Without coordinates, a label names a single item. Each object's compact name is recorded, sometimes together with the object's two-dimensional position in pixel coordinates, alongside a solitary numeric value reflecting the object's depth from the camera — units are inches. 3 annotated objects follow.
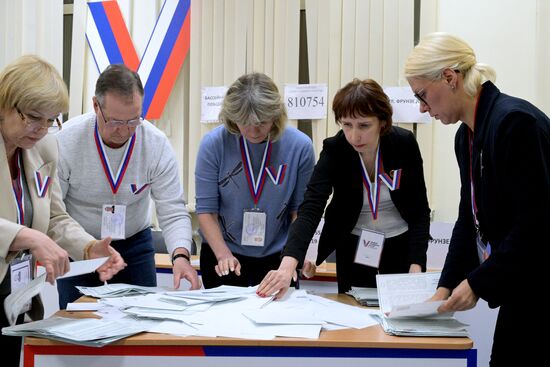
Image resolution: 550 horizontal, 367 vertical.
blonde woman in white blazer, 64.4
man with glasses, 88.3
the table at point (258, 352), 63.3
